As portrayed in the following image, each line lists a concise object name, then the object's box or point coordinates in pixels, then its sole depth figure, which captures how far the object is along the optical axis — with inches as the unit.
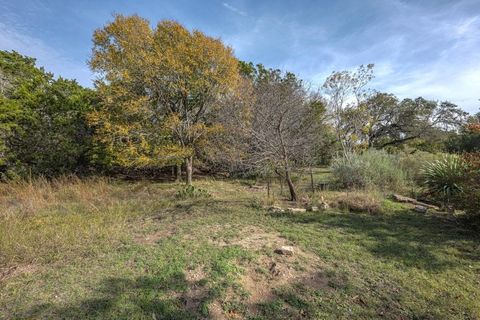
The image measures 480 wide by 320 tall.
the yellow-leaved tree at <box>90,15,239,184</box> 328.8
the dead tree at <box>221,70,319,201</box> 272.5
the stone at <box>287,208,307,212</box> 224.1
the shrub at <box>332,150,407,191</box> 325.4
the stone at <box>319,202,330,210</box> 236.4
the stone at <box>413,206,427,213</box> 233.1
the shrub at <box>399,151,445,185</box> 350.9
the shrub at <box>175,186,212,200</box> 281.0
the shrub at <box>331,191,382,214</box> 230.4
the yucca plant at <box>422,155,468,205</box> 235.5
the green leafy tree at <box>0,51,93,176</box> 350.3
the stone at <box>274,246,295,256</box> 138.1
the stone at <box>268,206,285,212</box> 223.0
